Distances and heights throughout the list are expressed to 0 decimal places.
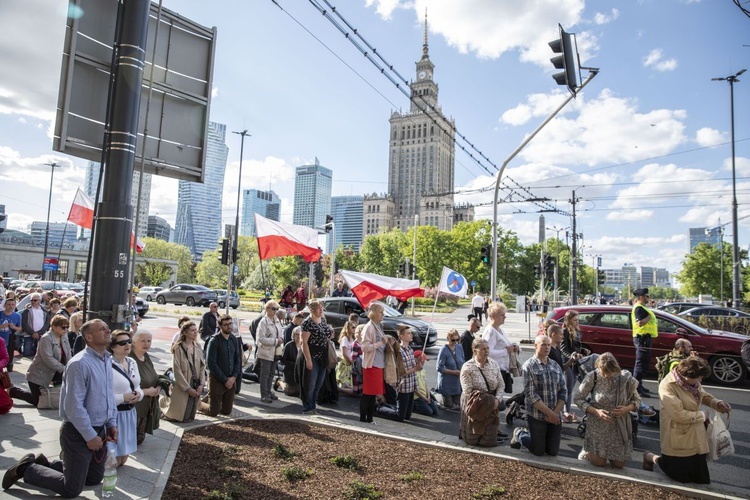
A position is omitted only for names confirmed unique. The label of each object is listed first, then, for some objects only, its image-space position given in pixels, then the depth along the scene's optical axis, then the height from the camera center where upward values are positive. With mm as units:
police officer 10039 -641
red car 11656 -817
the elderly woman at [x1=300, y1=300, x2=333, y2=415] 8172 -1029
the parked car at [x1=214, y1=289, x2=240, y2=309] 37422 -1290
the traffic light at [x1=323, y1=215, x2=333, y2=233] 26048 +3351
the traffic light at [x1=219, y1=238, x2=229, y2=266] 23927 +1473
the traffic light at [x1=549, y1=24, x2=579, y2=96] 10234 +4862
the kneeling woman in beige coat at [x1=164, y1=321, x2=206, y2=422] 7008 -1336
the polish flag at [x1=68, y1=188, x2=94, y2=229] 12625 +1674
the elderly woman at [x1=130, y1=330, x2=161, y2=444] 5859 -1254
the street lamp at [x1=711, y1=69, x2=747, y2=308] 22703 +2379
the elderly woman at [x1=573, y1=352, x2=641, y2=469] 5711 -1224
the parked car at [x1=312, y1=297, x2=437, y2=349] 15602 -902
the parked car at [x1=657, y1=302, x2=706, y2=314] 28662 -83
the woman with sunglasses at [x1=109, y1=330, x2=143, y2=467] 4945 -1145
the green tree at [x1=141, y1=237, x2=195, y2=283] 103038 +5085
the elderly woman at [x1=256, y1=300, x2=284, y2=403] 8914 -1175
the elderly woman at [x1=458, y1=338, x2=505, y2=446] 6336 -1293
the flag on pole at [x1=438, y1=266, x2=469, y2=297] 12133 +244
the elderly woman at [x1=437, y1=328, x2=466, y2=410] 8720 -1288
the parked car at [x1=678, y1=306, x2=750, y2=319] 22688 -213
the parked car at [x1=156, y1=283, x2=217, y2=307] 39375 -1161
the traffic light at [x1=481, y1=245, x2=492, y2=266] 19323 +1615
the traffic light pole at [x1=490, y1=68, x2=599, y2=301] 11805 +4009
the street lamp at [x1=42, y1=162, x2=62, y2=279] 53031 +10371
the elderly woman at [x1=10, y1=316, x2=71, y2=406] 7504 -1314
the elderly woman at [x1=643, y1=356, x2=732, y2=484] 5379 -1253
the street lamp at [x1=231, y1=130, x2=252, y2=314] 46381 +11264
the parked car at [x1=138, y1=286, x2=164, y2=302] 44812 -1263
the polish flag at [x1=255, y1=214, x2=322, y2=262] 12156 +1121
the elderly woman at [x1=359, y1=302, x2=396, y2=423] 7582 -1137
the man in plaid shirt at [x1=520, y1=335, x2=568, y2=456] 6105 -1233
